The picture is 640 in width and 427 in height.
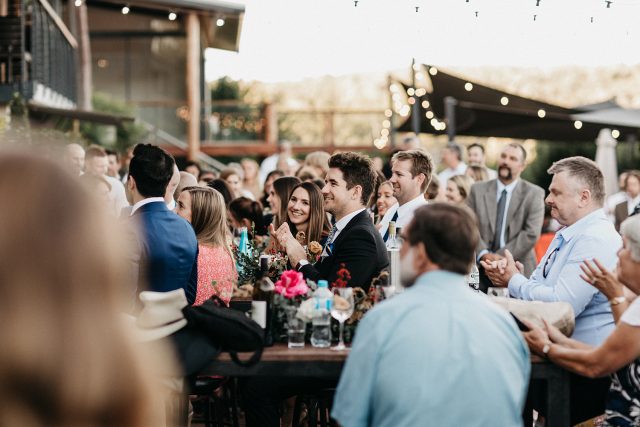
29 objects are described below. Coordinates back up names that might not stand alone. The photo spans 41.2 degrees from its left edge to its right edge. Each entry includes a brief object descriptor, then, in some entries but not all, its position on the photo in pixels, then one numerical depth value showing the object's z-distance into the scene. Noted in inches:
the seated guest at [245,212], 291.3
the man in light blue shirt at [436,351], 96.9
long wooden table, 133.1
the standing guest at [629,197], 428.1
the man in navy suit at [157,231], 167.0
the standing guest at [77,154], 301.9
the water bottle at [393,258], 157.6
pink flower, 141.4
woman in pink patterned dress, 200.5
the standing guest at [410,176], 228.5
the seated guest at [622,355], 122.2
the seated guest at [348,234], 168.2
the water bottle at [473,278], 171.6
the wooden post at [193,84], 706.8
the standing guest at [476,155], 395.2
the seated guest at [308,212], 225.1
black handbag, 132.8
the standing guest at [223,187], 298.2
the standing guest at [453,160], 410.0
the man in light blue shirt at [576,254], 151.3
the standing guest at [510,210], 307.1
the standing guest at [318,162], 361.1
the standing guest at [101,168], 310.4
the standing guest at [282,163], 433.7
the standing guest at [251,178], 440.8
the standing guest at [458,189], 317.4
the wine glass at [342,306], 137.9
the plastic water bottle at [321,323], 138.6
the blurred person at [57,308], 55.2
